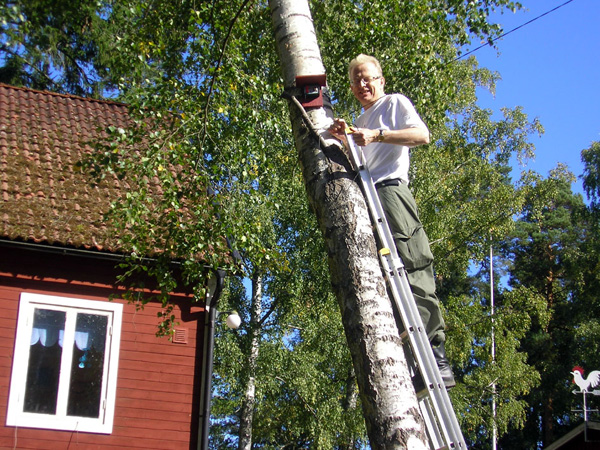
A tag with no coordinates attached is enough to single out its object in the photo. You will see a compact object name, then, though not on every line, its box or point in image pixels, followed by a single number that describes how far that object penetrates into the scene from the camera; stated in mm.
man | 3727
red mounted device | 3693
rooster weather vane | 17342
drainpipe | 9445
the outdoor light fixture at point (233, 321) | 10182
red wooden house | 8992
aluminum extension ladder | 3156
